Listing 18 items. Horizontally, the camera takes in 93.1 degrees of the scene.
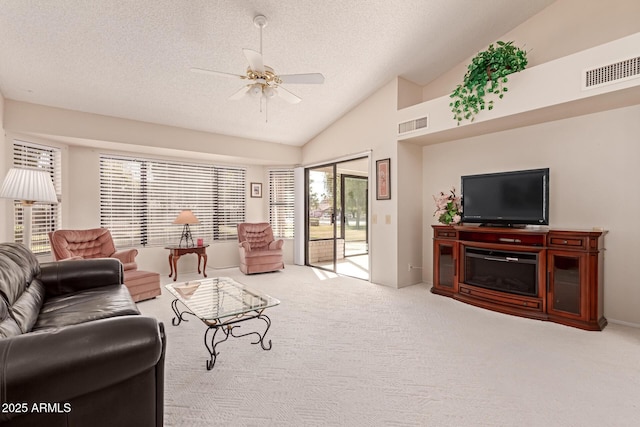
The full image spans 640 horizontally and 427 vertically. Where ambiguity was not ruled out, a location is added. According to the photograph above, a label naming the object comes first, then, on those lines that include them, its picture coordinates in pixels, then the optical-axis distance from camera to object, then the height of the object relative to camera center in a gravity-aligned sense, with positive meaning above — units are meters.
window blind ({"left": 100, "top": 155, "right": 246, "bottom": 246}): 5.26 +0.27
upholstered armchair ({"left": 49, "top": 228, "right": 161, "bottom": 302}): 3.84 -0.54
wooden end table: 5.18 -0.71
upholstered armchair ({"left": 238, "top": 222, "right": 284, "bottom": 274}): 5.55 -0.71
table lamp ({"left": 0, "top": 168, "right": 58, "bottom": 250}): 2.92 +0.26
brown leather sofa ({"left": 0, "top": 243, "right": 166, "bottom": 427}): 1.09 -0.63
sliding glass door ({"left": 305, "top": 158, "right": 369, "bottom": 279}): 6.02 -0.08
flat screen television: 3.39 +0.16
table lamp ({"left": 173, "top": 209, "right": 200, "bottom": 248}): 5.20 -0.12
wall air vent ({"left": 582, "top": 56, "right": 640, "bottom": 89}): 2.65 +1.26
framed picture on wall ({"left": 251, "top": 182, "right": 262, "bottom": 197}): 6.79 +0.52
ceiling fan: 2.58 +1.23
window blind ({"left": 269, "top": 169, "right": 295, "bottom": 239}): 6.91 +0.21
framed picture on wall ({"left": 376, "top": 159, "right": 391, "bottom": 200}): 4.69 +0.51
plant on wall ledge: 3.40 +1.54
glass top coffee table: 2.41 -0.81
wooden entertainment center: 3.04 -0.69
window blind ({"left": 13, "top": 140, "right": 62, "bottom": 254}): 4.11 +0.11
